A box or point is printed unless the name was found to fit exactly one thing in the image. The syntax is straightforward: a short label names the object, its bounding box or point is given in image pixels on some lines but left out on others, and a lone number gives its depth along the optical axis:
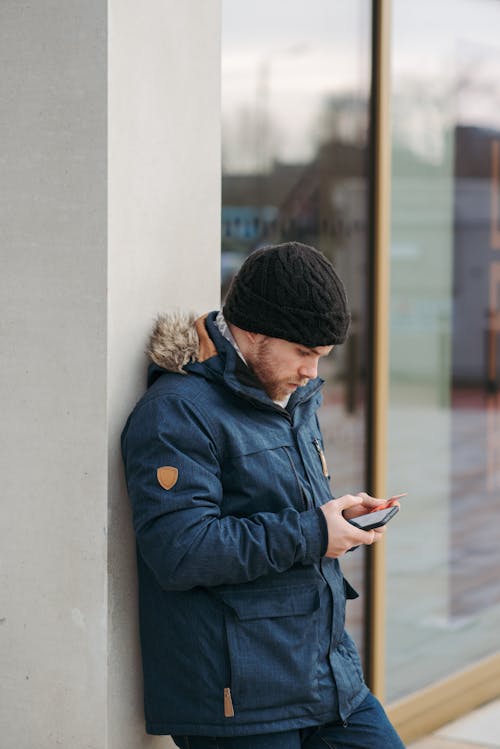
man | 3.55
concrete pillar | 3.85
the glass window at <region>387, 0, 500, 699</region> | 6.88
